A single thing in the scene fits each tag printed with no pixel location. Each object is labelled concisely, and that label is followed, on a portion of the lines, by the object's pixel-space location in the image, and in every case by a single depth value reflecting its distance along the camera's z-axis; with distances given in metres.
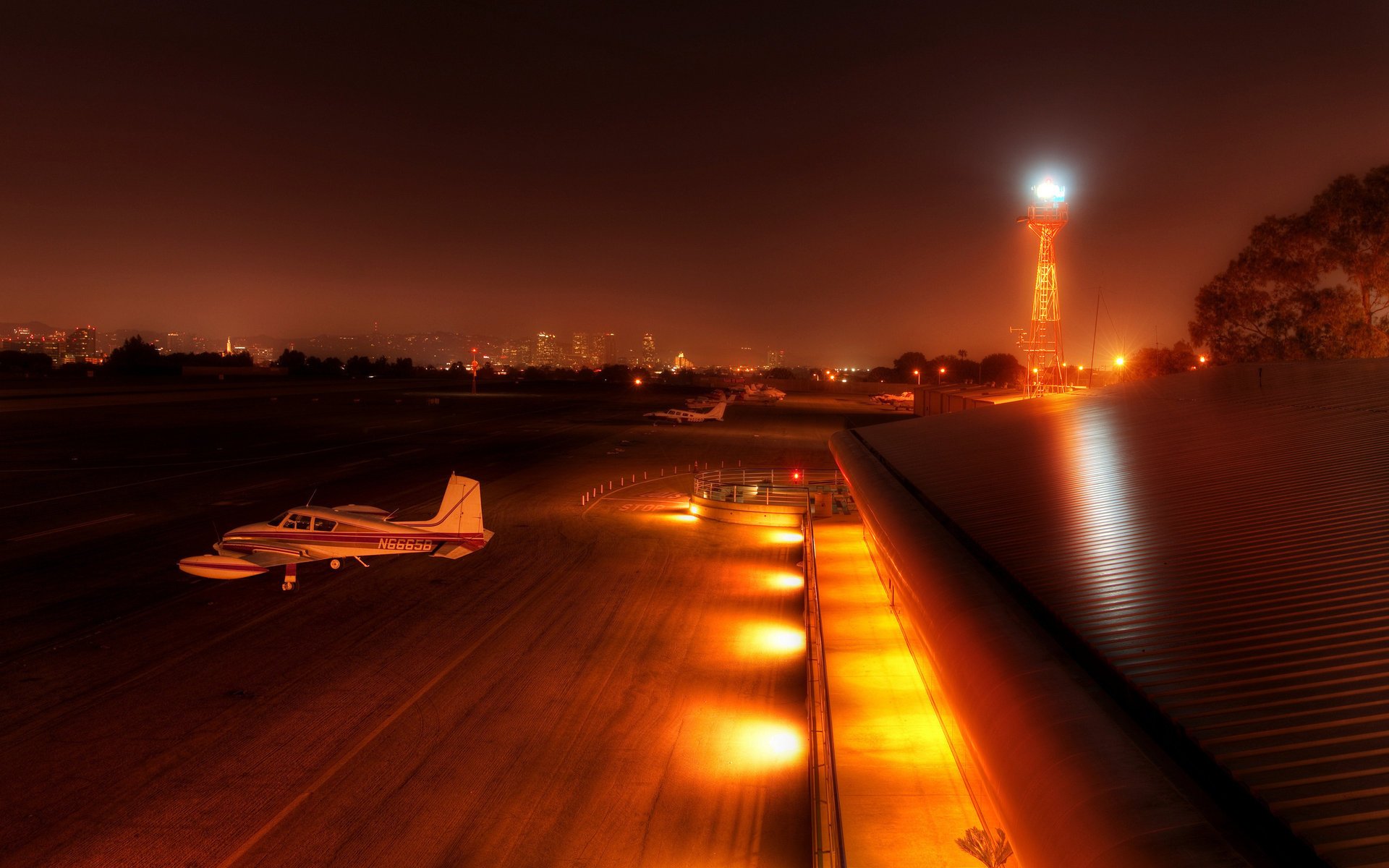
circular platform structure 34.53
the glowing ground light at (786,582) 25.06
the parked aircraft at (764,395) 128.88
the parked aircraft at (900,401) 109.12
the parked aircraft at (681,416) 79.12
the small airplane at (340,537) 22.59
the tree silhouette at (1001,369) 180.25
